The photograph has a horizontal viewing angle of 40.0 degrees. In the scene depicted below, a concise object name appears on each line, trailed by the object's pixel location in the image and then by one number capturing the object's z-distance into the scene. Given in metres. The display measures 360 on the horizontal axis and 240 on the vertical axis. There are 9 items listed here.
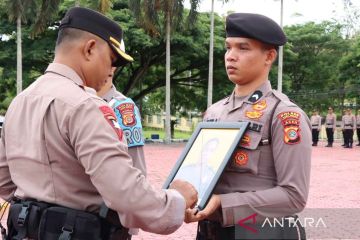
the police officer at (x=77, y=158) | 1.65
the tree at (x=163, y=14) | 18.16
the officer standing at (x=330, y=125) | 21.16
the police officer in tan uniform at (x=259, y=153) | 1.97
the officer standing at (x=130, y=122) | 3.02
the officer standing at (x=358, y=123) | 21.20
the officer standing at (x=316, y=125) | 21.27
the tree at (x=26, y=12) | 15.77
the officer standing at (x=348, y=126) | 20.59
